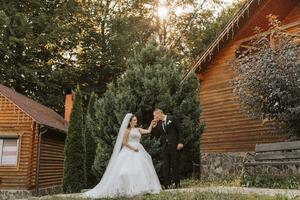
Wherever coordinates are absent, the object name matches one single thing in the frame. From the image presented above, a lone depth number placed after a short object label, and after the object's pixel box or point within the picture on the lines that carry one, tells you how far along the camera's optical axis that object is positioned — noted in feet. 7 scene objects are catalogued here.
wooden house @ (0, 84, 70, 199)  68.80
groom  34.71
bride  30.09
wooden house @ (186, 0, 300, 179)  51.55
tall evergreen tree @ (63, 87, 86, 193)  65.41
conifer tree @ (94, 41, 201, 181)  42.01
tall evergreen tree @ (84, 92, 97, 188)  72.59
